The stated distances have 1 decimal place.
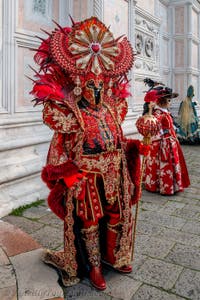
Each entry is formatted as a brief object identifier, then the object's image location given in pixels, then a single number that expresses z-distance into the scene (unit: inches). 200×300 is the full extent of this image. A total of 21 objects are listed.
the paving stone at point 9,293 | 88.4
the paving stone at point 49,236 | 127.7
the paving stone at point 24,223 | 143.9
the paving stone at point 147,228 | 143.6
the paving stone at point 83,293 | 94.9
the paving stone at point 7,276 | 95.1
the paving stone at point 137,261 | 110.8
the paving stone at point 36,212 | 158.9
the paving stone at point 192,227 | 146.2
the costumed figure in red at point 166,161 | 201.8
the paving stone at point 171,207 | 174.2
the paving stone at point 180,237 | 133.5
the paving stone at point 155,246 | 122.8
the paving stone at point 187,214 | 165.2
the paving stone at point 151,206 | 178.7
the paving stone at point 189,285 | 96.9
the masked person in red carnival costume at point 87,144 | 91.9
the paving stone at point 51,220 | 148.8
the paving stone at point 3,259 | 106.7
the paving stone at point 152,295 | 95.0
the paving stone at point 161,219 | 154.3
